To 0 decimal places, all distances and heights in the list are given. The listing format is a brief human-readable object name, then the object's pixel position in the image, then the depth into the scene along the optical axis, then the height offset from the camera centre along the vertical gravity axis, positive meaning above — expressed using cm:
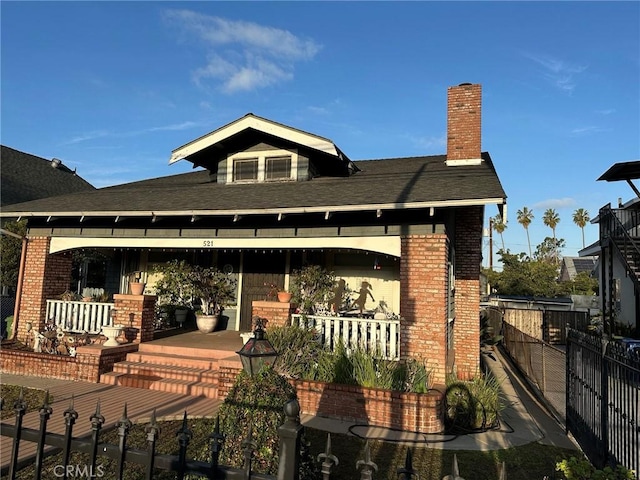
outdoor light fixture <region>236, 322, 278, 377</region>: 382 -64
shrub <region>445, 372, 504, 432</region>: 683 -190
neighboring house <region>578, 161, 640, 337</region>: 1436 +162
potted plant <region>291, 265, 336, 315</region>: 1109 -5
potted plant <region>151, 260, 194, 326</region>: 1189 -29
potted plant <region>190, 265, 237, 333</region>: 1202 -35
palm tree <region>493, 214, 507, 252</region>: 7852 +1208
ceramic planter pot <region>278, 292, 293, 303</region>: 970 -32
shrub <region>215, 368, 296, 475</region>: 375 -123
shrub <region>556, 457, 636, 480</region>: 346 -150
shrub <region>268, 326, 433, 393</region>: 716 -141
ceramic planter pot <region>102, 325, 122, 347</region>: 916 -126
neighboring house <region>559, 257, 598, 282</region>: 4852 +336
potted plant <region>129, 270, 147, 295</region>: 1071 -29
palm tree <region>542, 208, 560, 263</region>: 8919 +1547
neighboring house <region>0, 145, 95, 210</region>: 2195 +550
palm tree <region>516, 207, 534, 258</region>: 9388 +1661
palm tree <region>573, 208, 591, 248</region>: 9397 +1702
